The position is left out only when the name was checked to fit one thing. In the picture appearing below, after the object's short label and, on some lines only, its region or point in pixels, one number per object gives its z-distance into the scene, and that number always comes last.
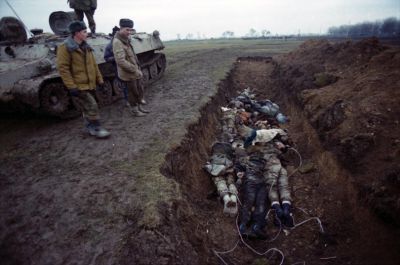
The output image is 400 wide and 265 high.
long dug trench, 3.75
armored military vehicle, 6.04
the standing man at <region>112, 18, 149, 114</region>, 5.93
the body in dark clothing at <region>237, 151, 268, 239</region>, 4.48
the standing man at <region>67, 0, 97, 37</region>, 8.95
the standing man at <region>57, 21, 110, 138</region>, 4.78
